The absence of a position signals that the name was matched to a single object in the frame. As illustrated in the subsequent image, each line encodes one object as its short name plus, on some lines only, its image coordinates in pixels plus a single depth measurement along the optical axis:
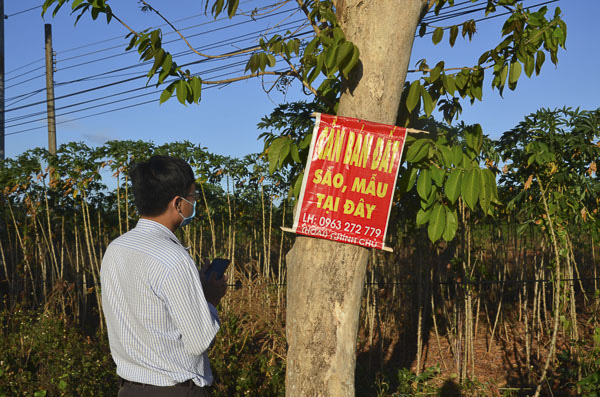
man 2.01
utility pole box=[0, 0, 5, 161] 10.54
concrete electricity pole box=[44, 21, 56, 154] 14.30
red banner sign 2.75
